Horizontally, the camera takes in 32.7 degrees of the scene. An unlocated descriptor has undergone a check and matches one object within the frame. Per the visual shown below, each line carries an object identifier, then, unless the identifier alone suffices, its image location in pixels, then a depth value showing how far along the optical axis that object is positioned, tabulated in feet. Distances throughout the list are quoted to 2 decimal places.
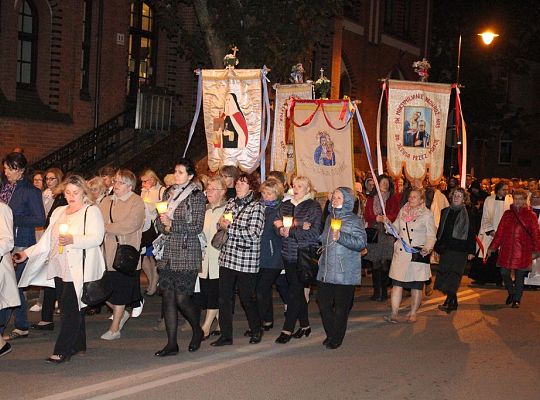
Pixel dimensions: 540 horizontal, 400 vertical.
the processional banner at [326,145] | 45.32
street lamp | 100.89
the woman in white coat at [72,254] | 28.99
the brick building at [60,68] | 68.59
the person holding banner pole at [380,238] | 47.11
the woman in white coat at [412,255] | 39.73
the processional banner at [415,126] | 48.16
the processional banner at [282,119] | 51.67
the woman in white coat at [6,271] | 28.53
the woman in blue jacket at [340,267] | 32.65
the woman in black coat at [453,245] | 43.24
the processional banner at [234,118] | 46.21
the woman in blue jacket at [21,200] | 33.60
